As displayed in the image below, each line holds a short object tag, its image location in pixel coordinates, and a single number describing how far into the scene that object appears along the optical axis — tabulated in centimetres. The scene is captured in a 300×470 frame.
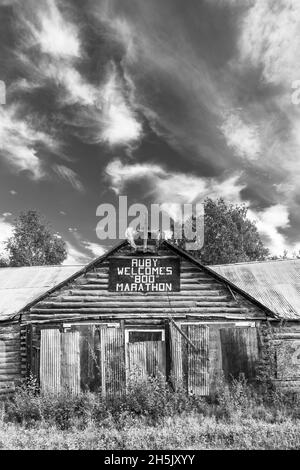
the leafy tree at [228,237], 3481
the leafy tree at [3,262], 3693
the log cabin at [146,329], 1244
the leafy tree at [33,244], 3662
